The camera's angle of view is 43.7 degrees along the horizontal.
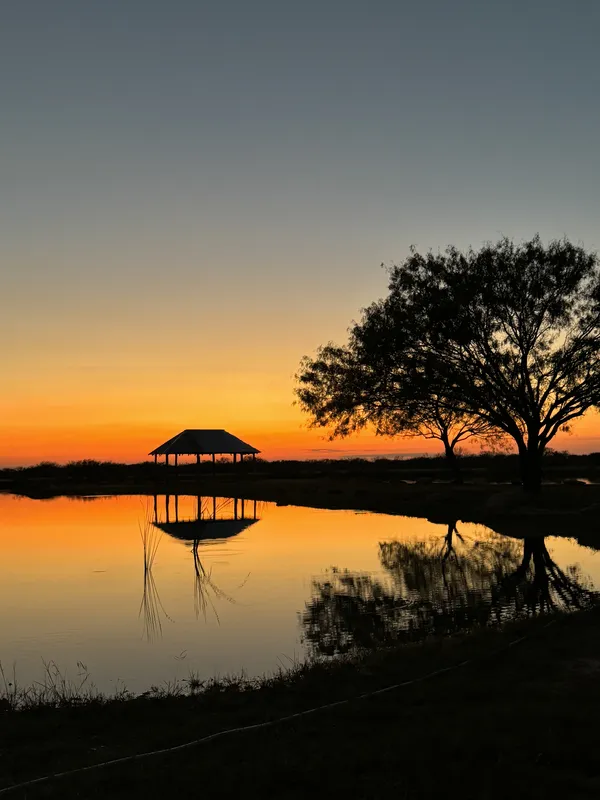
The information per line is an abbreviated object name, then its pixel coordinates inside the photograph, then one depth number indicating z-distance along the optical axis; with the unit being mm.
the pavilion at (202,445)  65125
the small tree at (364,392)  36312
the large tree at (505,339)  34938
